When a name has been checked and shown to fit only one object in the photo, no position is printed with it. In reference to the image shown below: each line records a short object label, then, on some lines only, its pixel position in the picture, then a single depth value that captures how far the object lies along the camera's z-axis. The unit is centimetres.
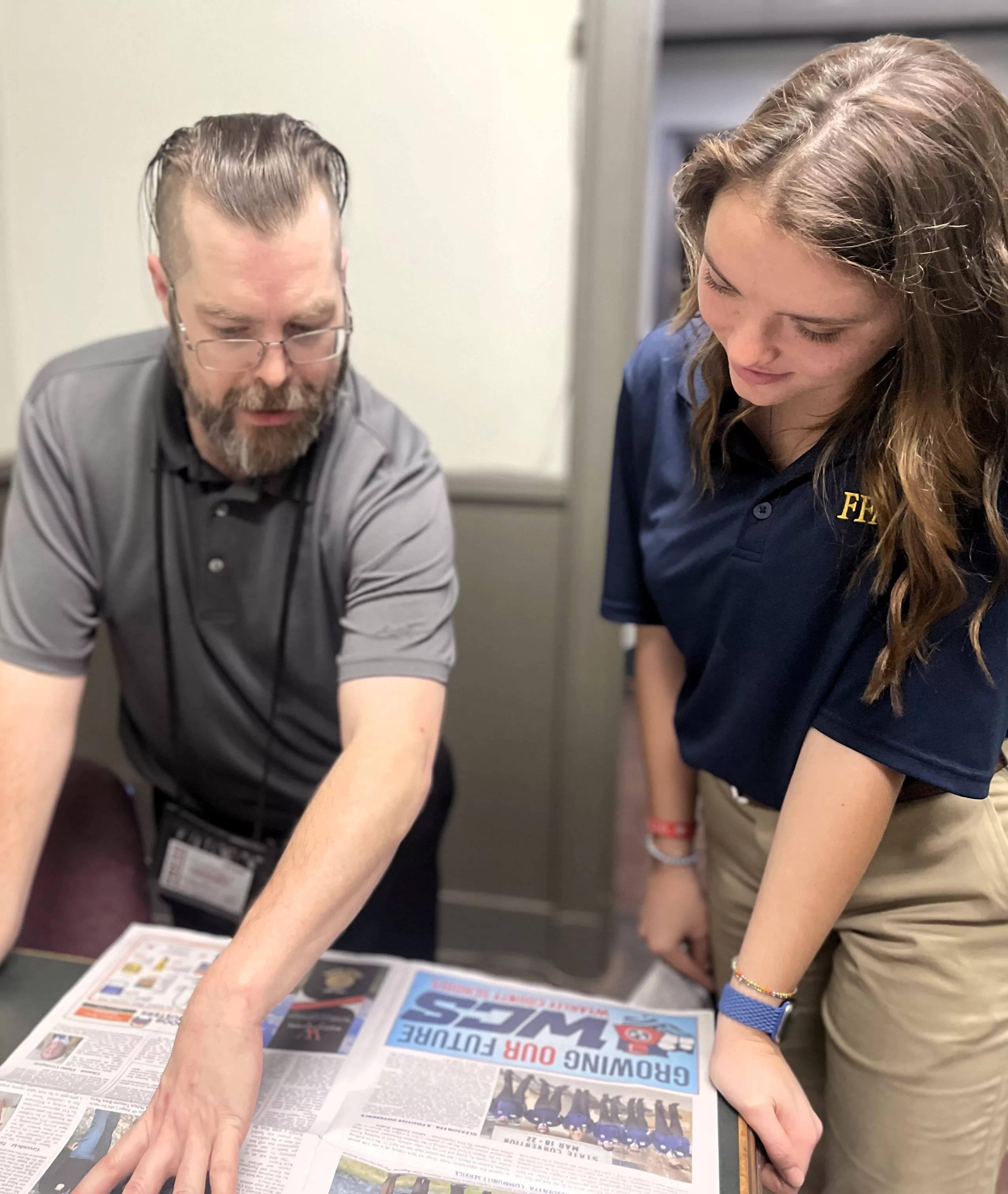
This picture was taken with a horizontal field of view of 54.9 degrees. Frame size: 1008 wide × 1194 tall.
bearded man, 75
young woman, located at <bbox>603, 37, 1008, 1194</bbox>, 61
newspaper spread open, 70
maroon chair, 107
